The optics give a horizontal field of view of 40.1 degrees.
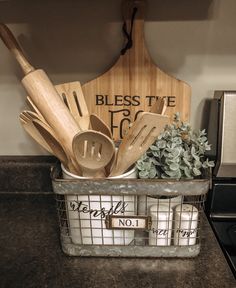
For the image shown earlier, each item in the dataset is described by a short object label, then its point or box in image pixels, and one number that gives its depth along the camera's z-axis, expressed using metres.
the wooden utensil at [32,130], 0.58
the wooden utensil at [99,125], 0.56
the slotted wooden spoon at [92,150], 0.50
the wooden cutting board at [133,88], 0.70
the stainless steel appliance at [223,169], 0.68
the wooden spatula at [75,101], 0.66
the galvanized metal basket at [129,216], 0.55
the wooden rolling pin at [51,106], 0.56
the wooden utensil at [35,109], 0.59
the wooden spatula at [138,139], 0.50
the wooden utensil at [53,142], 0.53
